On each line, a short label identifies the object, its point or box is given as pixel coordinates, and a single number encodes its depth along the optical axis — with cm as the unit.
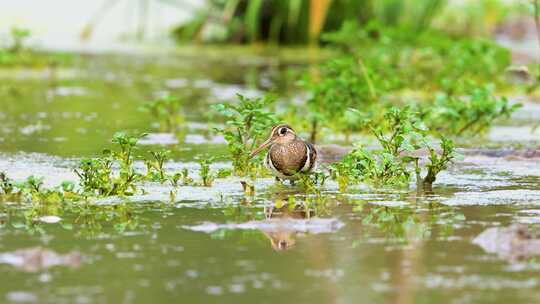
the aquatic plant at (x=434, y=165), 1484
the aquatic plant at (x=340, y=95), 2056
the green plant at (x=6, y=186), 1388
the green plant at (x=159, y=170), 1485
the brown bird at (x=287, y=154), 1502
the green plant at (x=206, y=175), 1503
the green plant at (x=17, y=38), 3031
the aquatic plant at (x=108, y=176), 1403
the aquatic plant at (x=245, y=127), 1609
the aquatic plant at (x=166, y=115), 2155
